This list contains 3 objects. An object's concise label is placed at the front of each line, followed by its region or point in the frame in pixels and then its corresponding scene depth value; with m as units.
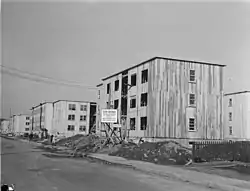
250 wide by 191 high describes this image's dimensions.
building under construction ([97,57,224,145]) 35.66
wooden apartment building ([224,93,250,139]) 53.59
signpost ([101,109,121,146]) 36.72
